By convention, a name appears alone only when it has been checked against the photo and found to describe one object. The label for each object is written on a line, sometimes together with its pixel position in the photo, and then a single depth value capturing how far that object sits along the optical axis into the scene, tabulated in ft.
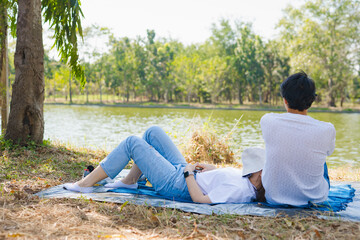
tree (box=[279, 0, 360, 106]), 101.86
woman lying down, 8.50
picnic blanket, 8.16
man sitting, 7.48
